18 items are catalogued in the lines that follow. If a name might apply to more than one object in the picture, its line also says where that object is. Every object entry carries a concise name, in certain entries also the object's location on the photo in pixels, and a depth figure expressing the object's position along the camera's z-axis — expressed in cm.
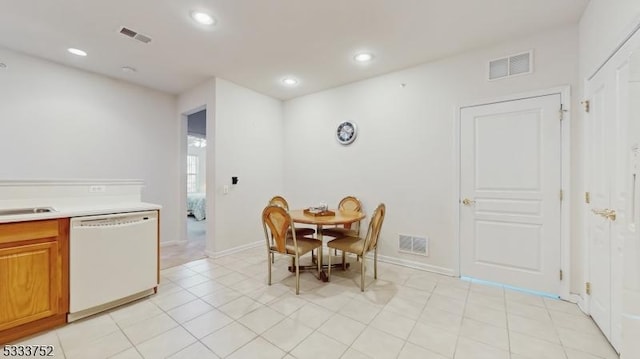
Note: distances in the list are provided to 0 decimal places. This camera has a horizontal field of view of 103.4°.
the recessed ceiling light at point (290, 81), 385
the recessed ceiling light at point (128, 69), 348
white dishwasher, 207
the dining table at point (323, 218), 275
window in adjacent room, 945
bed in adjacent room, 728
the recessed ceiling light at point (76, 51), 300
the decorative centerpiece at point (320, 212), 319
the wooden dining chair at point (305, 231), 344
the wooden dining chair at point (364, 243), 267
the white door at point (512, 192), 254
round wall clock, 390
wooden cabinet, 178
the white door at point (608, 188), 166
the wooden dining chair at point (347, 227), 334
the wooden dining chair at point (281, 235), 261
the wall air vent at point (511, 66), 266
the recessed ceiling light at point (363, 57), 308
